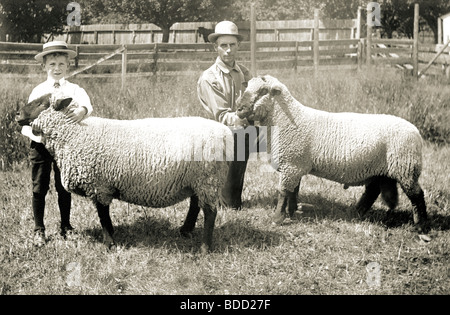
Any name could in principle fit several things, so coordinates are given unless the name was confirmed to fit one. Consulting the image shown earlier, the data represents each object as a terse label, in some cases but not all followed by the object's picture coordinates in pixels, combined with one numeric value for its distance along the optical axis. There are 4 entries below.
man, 6.11
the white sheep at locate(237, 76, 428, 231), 5.76
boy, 5.31
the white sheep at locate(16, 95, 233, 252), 5.07
